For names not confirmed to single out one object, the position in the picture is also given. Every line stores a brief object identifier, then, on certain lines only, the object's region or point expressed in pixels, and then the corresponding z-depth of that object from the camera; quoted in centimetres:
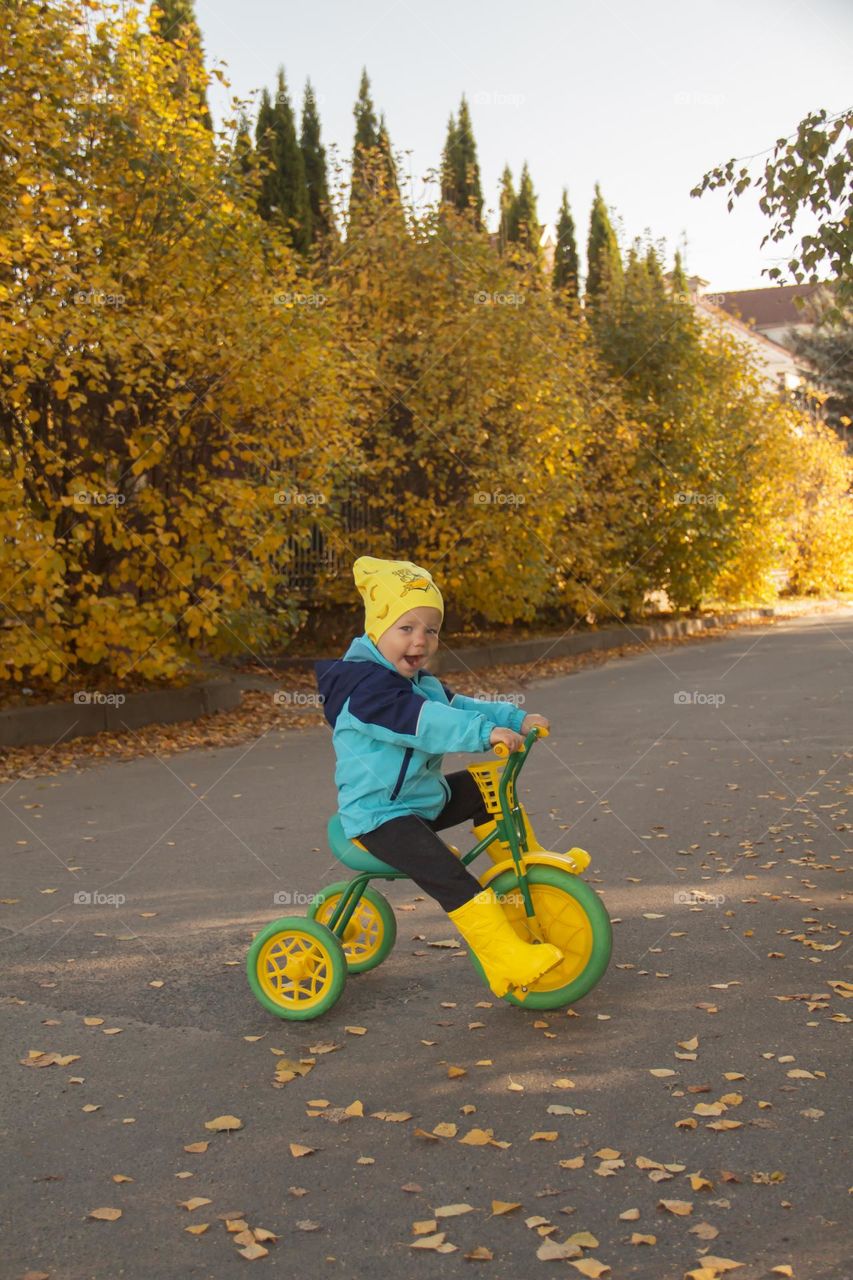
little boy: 444
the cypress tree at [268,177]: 2863
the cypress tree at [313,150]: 3056
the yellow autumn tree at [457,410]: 1659
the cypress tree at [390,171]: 1767
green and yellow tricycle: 458
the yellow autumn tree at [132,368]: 1034
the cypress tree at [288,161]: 2917
